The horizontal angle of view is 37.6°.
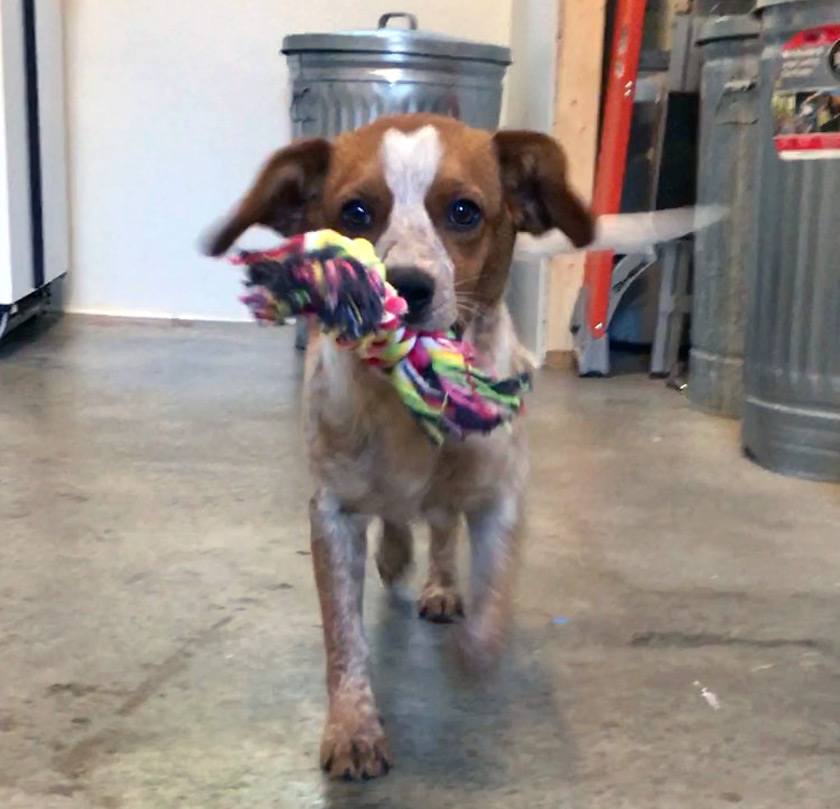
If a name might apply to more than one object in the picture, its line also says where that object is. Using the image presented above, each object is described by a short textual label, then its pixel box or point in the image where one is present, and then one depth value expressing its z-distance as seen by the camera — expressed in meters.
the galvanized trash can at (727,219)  3.39
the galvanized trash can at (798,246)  2.73
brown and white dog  1.57
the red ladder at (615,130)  3.81
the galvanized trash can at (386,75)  3.92
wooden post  3.88
